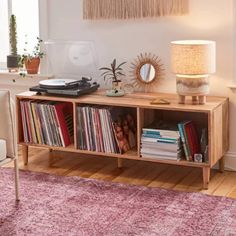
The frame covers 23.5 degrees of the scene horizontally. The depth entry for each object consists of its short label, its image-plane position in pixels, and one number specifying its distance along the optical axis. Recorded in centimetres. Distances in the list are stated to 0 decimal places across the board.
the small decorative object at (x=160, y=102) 367
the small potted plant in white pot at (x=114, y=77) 396
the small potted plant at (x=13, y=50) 459
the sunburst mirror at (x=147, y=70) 407
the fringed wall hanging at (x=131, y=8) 393
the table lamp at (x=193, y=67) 353
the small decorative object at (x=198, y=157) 358
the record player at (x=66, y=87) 395
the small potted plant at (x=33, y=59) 450
